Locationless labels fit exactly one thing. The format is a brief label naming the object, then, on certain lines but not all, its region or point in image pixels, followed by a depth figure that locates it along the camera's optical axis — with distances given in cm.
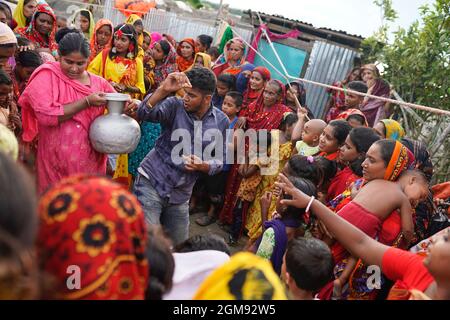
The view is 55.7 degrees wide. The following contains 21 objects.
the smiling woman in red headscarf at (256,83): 600
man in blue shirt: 329
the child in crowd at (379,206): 271
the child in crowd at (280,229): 278
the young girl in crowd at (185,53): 784
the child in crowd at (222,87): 620
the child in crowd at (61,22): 786
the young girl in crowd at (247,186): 505
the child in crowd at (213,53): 928
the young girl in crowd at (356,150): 364
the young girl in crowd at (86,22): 718
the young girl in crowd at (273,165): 489
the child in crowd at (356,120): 477
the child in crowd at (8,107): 338
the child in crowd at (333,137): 407
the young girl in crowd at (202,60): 721
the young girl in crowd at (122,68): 493
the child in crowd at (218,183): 547
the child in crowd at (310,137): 446
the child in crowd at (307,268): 224
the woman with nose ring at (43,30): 535
